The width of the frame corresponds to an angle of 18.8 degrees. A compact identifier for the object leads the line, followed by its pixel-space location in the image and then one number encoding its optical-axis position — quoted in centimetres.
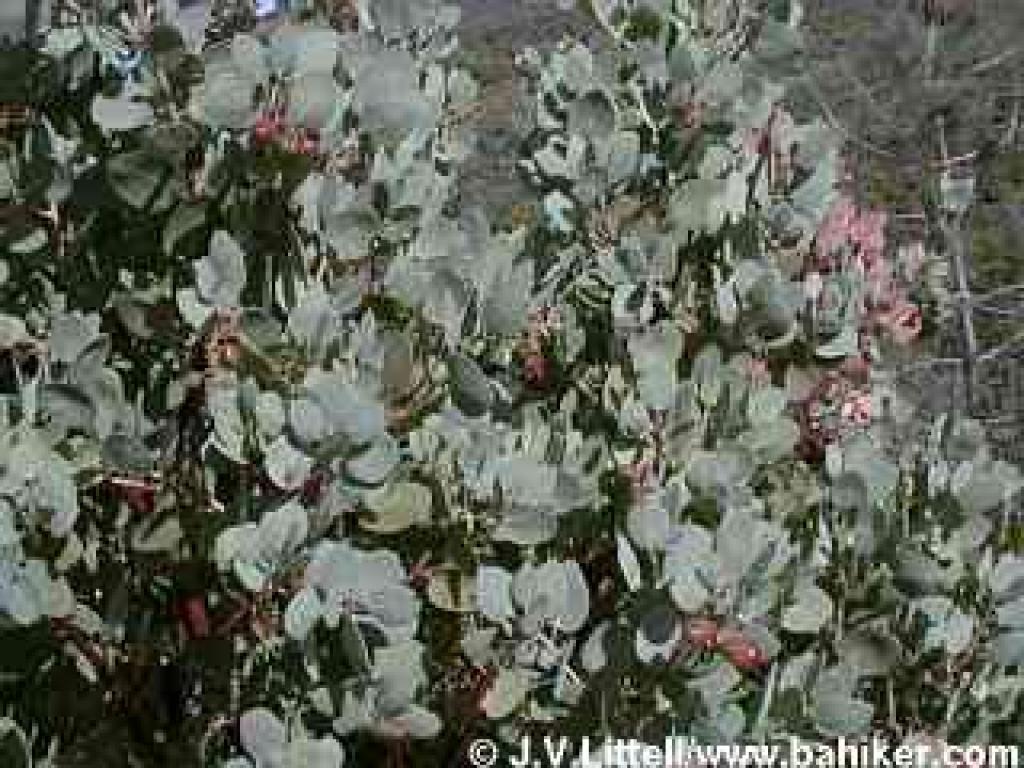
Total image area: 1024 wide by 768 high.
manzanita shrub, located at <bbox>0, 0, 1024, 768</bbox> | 128
